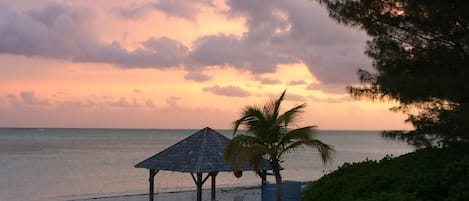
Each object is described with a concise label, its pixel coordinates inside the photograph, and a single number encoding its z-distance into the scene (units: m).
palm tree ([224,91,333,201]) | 13.30
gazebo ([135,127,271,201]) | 17.03
